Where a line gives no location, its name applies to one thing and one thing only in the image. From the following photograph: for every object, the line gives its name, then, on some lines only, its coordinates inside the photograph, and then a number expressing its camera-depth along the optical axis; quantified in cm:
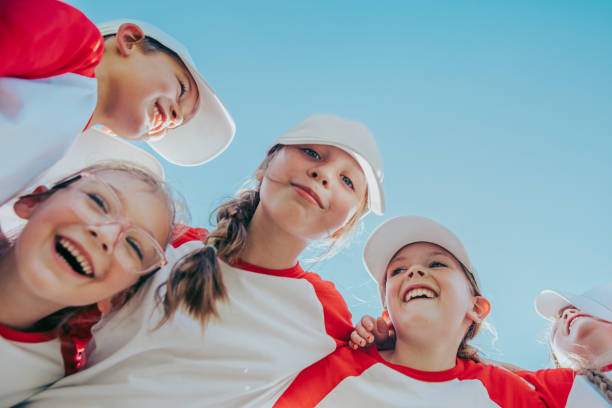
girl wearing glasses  58
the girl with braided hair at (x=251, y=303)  67
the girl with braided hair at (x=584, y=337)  72
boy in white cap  59
